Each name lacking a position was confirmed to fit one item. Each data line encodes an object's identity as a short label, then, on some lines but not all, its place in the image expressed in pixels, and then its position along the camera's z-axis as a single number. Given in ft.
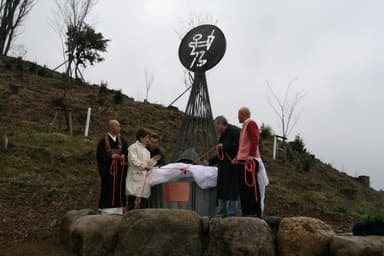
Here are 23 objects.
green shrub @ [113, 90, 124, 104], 63.46
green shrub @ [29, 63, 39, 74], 71.82
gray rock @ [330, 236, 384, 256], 13.73
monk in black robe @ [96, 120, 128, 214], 18.70
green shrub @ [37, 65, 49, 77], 71.10
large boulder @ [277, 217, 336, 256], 14.52
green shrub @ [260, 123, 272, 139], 66.64
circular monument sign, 22.70
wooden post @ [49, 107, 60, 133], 44.60
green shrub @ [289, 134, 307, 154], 61.93
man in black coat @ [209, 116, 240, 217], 17.35
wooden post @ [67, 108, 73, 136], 44.68
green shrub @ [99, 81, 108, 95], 67.51
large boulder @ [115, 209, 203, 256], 15.12
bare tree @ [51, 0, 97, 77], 54.60
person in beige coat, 18.39
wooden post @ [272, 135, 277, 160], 54.31
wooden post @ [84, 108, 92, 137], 44.54
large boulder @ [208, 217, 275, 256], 14.65
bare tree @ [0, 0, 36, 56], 62.95
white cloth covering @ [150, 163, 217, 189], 18.51
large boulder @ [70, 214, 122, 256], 15.84
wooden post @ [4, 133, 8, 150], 35.80
